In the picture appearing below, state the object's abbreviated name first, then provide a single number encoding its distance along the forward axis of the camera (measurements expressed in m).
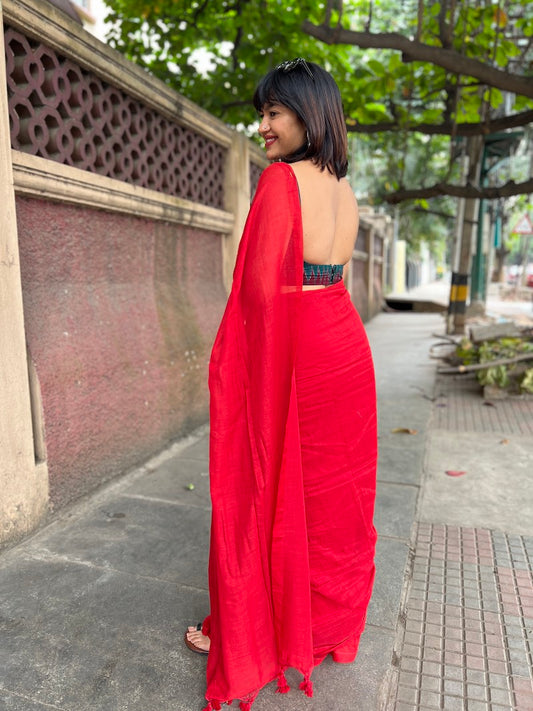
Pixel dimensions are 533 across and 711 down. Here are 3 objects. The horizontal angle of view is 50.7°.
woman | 1.51
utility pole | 9.45
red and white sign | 14.43
